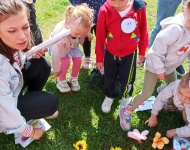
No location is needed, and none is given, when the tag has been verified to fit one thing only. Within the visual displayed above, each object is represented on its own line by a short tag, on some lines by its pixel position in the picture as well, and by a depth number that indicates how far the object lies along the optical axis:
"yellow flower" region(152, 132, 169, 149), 1.50
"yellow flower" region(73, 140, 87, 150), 1.47
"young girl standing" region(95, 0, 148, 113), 1.37
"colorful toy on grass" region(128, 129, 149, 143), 1.51
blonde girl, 1.45
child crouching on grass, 1.41
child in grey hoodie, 1.31
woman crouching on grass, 1.15
